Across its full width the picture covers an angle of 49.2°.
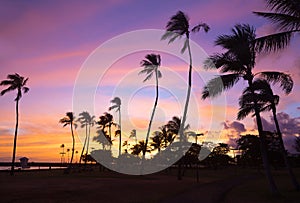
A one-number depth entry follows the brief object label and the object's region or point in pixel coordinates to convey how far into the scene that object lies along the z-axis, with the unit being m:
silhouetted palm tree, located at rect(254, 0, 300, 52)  12.62
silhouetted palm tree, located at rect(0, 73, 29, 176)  54.12
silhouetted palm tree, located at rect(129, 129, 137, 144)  114.03
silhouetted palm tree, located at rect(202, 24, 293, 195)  21.48
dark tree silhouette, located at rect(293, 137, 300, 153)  47.55
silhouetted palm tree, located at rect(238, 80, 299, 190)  23.28
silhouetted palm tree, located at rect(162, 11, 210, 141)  41.09
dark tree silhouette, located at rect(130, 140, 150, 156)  100.50
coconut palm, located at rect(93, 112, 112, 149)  101.31
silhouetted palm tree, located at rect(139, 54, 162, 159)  51.19
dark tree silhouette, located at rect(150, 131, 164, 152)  84.86
